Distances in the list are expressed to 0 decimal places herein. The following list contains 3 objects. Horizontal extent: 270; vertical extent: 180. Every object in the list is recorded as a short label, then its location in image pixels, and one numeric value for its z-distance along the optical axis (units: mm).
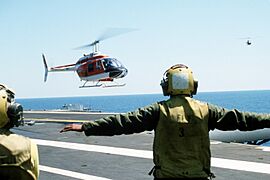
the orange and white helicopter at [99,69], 34594
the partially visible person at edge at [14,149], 3115
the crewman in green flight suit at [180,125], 3887
